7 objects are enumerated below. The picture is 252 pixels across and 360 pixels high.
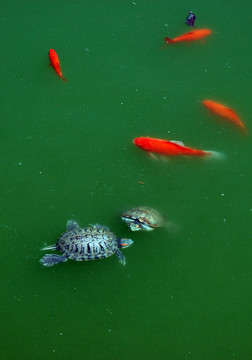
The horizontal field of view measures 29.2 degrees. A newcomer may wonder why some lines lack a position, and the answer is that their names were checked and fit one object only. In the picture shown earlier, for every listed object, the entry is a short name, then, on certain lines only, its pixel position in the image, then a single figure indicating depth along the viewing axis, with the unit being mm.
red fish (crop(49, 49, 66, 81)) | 3803
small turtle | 3334
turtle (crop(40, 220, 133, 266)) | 3260
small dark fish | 4121
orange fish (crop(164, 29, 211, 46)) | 4016
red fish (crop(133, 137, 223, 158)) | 3564
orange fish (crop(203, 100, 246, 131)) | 3768
